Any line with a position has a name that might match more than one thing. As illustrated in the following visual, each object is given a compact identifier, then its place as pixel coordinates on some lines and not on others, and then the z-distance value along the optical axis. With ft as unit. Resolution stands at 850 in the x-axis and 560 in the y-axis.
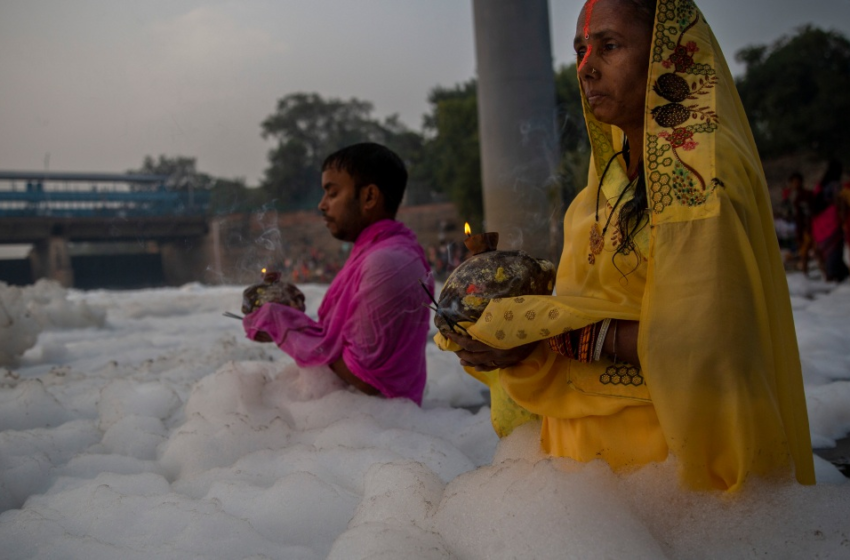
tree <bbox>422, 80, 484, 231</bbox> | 77.20
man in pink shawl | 9.46
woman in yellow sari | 4.19
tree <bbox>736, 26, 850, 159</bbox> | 67.62
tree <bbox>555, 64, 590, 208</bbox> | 22.49
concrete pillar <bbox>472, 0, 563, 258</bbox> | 19.61
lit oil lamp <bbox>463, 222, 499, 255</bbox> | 5.23
